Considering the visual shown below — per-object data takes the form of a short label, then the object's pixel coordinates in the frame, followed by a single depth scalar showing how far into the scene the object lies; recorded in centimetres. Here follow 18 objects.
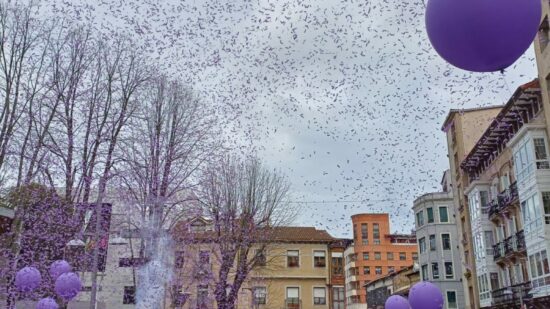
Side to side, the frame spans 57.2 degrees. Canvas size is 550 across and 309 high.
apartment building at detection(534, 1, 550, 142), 2178
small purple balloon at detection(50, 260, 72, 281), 1407
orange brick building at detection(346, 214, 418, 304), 7900
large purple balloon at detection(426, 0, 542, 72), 437
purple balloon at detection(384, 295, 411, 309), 1557
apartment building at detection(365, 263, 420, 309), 5003
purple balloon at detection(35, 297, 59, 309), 1302
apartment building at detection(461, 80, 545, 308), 2544
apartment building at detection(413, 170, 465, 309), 4319
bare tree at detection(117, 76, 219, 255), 1919
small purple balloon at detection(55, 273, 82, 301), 1279
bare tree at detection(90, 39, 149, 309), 1884
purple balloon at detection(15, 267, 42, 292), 1261
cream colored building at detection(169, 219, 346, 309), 4381
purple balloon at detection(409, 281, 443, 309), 1298
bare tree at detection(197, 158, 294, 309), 2312
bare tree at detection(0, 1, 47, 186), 1734
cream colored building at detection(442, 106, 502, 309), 3572
